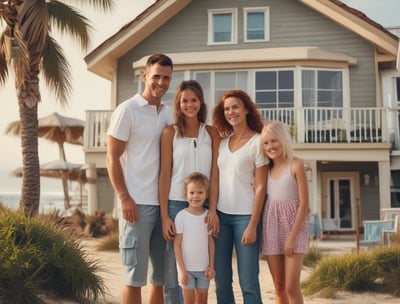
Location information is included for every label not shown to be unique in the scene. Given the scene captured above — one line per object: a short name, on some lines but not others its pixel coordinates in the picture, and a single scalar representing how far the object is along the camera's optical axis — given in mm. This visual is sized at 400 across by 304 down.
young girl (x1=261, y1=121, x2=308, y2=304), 4133
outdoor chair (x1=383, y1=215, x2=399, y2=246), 11020
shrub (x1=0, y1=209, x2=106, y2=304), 5402
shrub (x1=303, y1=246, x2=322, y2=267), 9570
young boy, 4047
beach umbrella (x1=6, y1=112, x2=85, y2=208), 26125
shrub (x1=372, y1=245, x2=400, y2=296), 7086
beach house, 16156
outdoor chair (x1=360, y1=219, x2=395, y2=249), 11734
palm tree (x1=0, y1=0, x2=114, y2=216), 12305
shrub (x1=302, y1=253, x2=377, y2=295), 7250
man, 3990
